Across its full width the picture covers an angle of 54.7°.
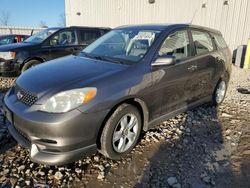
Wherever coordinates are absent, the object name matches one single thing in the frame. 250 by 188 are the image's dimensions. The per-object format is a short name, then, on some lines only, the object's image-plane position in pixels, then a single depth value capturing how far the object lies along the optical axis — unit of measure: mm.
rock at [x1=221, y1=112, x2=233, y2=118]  4719
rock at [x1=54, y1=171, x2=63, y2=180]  2690
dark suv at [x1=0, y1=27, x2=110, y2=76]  6250
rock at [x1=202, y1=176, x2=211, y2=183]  2777
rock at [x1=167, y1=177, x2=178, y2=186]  2711
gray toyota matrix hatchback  2521
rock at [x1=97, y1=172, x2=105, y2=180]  2736
